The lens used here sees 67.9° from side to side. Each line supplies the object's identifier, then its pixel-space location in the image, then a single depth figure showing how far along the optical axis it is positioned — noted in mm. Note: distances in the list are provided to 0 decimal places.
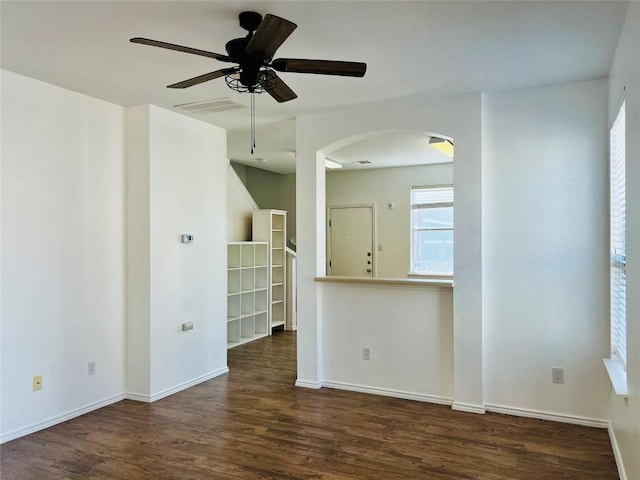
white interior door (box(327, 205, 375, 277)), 7812
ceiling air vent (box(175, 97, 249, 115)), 3891
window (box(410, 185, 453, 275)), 7180
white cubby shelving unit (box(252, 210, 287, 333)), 7117
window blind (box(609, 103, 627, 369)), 2824
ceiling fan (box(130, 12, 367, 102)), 2160
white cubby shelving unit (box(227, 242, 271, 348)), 6219
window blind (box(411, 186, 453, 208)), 7168
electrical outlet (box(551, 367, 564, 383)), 3529
